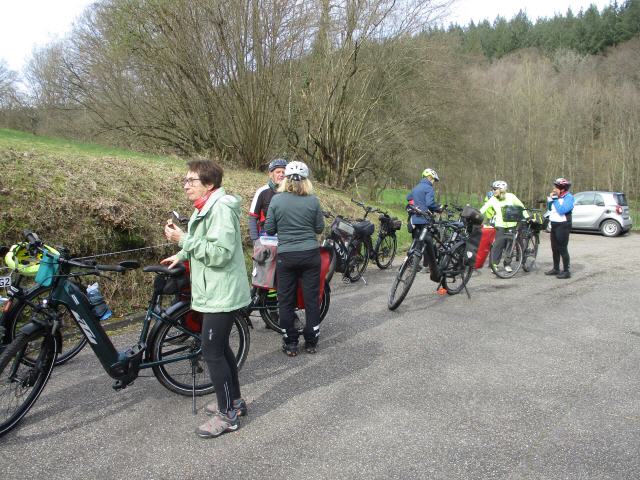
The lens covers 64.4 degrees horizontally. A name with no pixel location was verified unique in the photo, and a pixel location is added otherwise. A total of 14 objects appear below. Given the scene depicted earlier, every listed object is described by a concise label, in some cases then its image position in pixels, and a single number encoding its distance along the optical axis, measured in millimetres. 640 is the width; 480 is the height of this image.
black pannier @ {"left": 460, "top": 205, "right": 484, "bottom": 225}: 7969
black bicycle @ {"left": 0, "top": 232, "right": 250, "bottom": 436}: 3426
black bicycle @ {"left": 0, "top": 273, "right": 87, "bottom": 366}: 3863
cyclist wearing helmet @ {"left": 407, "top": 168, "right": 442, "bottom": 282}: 8023
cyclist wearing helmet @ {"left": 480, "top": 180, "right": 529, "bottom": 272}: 9547
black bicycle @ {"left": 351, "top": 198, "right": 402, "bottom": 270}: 9859
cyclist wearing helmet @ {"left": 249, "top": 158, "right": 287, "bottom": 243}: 5898
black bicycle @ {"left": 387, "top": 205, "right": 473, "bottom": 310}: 6801
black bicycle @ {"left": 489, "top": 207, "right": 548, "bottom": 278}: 9508
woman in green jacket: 3301
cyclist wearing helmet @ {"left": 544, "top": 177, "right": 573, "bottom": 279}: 9484
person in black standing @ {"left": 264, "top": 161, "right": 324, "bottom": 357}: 4789
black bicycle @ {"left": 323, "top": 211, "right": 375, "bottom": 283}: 7989
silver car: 18844
